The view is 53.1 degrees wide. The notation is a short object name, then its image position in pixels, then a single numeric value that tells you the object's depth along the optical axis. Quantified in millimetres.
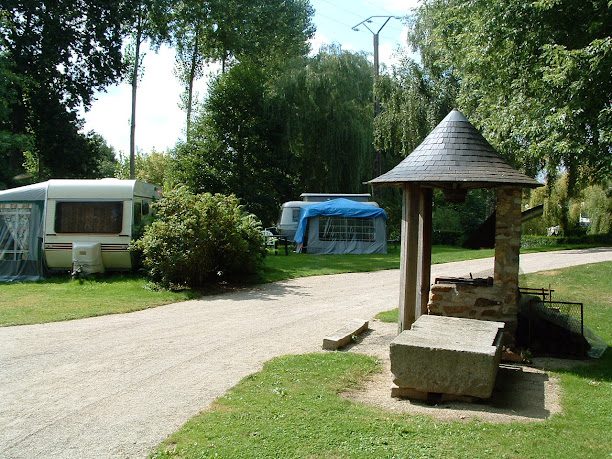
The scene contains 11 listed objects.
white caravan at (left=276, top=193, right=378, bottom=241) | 27328
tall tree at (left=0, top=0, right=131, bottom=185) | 29703
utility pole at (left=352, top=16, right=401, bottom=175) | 29444
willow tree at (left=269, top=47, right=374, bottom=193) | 30859
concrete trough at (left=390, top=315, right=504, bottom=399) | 6066
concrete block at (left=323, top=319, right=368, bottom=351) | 8516
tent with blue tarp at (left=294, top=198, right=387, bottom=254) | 24844
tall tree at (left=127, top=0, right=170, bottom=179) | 33431
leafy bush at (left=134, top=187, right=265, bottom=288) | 14430
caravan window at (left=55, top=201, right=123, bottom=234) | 16609
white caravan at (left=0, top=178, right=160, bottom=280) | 16547
